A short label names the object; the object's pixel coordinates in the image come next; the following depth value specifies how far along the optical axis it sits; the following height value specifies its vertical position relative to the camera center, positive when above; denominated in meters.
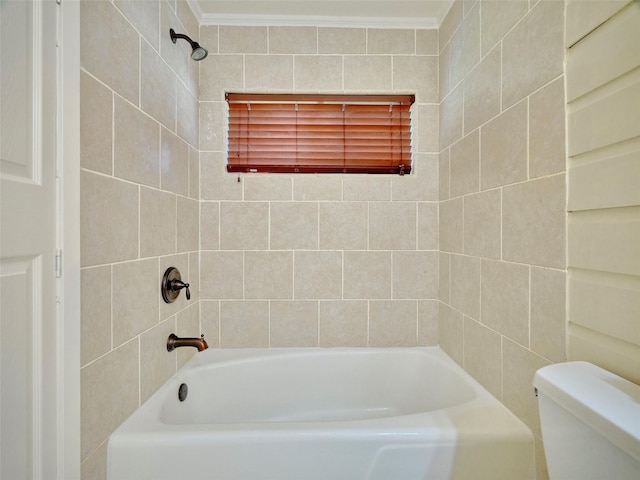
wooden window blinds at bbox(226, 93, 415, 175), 1.70 +0.59
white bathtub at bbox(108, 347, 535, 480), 0.90 -0.64
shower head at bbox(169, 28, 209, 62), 1.33 +0.83
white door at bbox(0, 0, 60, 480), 0.64 -0.01
